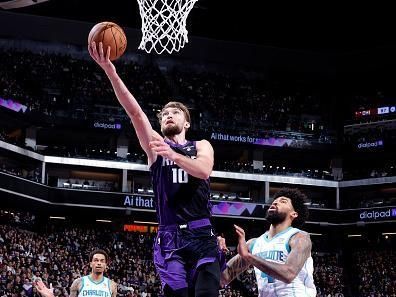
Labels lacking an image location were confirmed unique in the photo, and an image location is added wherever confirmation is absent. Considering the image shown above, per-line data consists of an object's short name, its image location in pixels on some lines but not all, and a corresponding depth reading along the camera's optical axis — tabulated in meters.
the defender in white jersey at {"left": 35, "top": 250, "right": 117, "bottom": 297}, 10.89
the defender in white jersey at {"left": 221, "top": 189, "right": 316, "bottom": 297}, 5.56
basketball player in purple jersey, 5.21
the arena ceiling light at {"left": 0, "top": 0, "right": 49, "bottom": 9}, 16.73
